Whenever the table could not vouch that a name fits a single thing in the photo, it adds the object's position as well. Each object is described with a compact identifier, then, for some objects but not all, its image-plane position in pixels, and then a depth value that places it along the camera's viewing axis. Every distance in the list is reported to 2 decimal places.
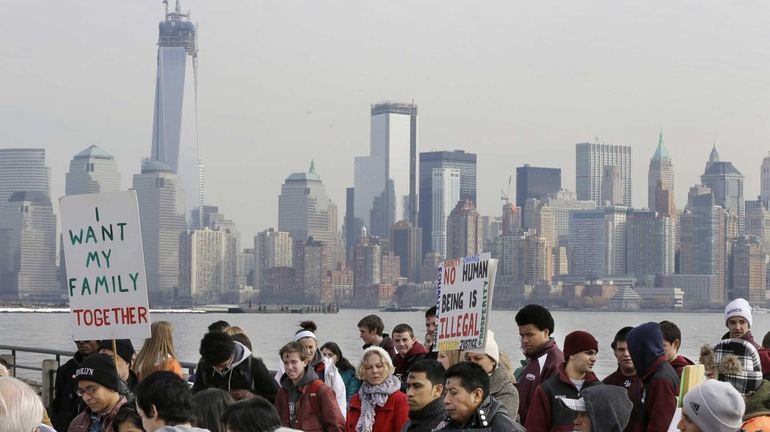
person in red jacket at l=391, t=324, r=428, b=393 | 12.19
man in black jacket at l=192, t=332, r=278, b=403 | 9.49
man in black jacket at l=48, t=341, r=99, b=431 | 10.34
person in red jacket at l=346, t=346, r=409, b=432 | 9.19
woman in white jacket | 10.16
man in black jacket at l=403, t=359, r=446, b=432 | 7.86
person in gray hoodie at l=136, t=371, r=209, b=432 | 6.59
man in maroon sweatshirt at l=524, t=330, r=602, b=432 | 8.16
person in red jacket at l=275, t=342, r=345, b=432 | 9.36
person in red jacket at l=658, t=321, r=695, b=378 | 9.09
